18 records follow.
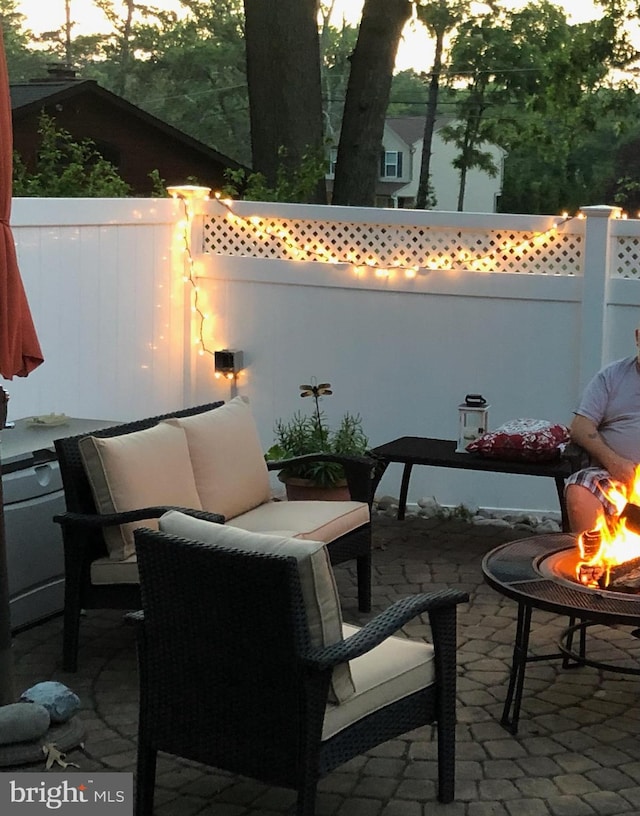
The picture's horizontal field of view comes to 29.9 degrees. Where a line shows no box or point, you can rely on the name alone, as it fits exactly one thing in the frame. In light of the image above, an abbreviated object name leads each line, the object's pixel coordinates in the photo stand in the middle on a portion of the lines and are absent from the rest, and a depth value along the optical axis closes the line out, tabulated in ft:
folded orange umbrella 13.85
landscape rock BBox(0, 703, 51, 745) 11.57
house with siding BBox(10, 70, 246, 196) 46.09
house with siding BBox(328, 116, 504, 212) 105.70
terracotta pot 18.69
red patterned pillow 18.06
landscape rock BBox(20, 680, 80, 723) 12.05
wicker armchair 9.39
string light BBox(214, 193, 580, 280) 20.68
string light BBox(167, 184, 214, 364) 23.17
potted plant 18.69
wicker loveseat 13.66
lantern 19.12
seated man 16.16
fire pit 11.31
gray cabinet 14.70
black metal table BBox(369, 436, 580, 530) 17.84
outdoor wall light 22.82
